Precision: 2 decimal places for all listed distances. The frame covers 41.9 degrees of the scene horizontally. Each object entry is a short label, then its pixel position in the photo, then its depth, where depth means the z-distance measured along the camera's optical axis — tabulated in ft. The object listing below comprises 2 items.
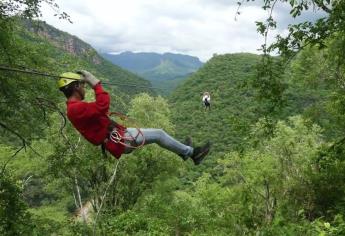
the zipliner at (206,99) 93.91
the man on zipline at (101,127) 17.87
